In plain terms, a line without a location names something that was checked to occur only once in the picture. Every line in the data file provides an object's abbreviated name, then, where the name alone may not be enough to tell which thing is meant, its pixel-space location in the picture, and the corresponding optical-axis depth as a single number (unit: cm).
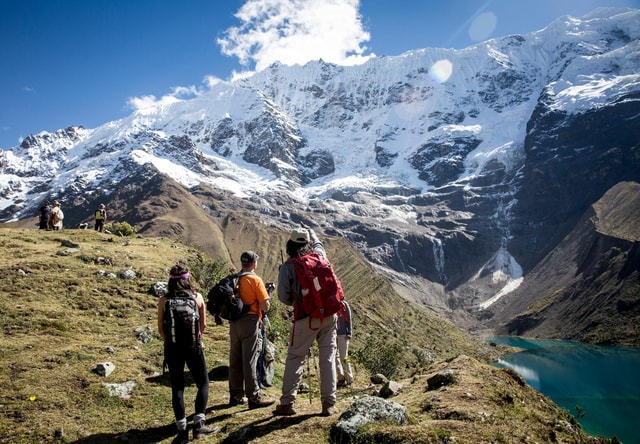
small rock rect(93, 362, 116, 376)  1021
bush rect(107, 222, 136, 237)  2959
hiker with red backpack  787
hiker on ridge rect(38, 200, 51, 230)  2706
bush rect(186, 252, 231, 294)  1867
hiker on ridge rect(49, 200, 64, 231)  2652
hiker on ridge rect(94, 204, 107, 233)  2768
